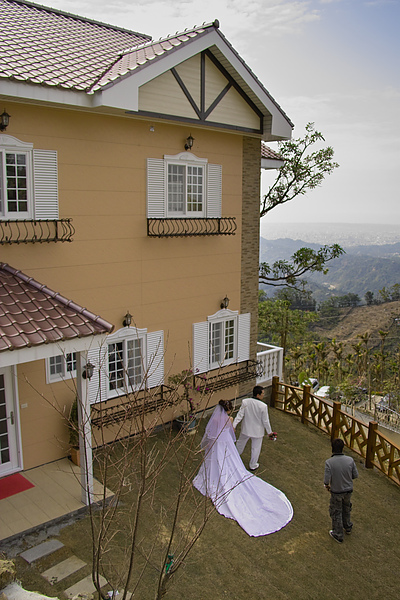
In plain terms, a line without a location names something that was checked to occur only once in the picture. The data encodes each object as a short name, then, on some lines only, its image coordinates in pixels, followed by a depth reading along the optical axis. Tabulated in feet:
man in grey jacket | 28.30
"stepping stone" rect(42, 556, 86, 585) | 22.93
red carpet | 29.22
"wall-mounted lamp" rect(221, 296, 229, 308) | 43.60
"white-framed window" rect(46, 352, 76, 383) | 32.01
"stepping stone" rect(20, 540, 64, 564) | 24.16
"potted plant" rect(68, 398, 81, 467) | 32.22
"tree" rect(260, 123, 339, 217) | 65.00
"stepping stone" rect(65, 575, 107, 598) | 21.88
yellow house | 28.66
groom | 34.86
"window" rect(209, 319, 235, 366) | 43.55
